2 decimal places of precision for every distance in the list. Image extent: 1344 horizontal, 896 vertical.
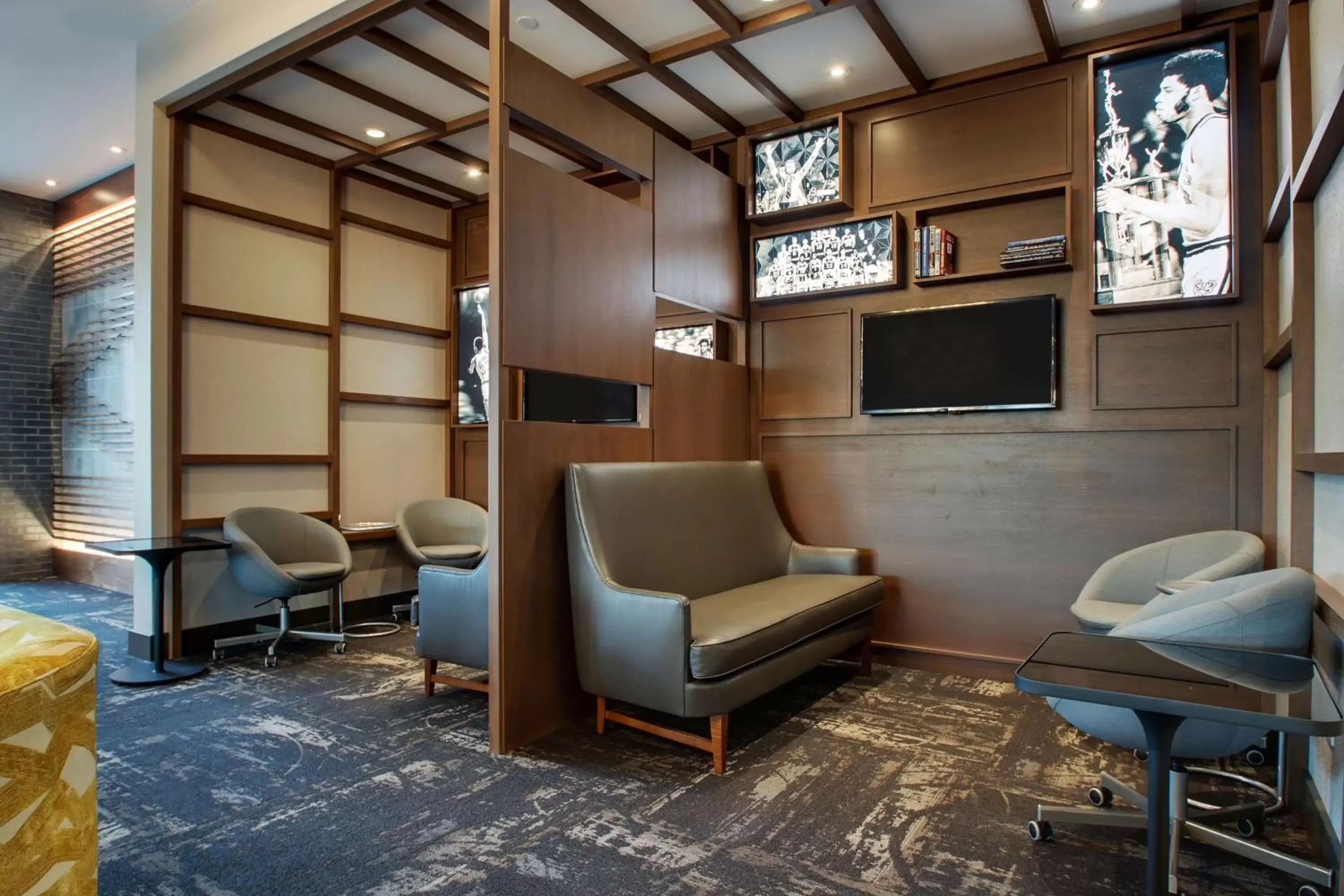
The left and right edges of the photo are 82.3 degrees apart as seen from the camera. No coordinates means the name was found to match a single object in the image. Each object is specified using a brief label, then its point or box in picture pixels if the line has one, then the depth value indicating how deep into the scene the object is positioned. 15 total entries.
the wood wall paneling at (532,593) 3.07
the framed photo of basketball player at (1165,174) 3.53
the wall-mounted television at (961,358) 4.02
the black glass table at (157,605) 3.97
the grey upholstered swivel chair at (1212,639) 1.99
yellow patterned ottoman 1.19
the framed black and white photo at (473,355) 6.17
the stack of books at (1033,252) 3.87
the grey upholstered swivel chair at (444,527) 5.60
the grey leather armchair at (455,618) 3.42
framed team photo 4.43
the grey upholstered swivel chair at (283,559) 4.49
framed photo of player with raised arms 4.48
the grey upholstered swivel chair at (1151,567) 3.36
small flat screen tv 4.97
